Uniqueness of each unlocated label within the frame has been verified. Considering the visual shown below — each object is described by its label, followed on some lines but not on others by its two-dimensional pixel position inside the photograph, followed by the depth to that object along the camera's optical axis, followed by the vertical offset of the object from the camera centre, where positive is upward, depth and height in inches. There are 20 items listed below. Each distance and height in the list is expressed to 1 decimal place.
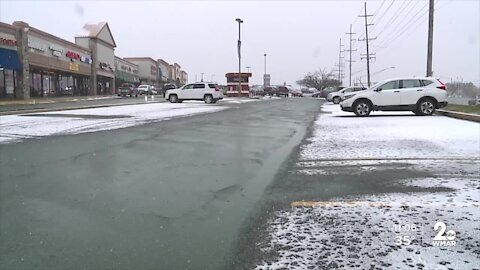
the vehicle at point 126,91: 2231.8 +31.5
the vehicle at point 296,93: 3090.6 +31.7
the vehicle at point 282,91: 2849.9 +41.6
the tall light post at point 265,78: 4170.0 +177.4
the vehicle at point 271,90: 2915.8 +45.9
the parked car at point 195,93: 1474.7 +14.5
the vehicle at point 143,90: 2460.3 +40.7
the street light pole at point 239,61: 2181.2 +174.9
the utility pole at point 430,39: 1051.9 +138.5
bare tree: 4847.4 +197.1
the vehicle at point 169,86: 2314.2 +59.7
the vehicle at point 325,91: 2059.5 +33.3
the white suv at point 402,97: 714.8 +1.2
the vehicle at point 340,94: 1454.0 +12.8
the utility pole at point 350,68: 3526.1 +232.8
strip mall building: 1497.3 +143.7
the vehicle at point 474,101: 920.8 -6.9
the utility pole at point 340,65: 4329.5 +312.6
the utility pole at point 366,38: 2189.0 +306.7
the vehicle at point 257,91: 2780.5 +40.7
